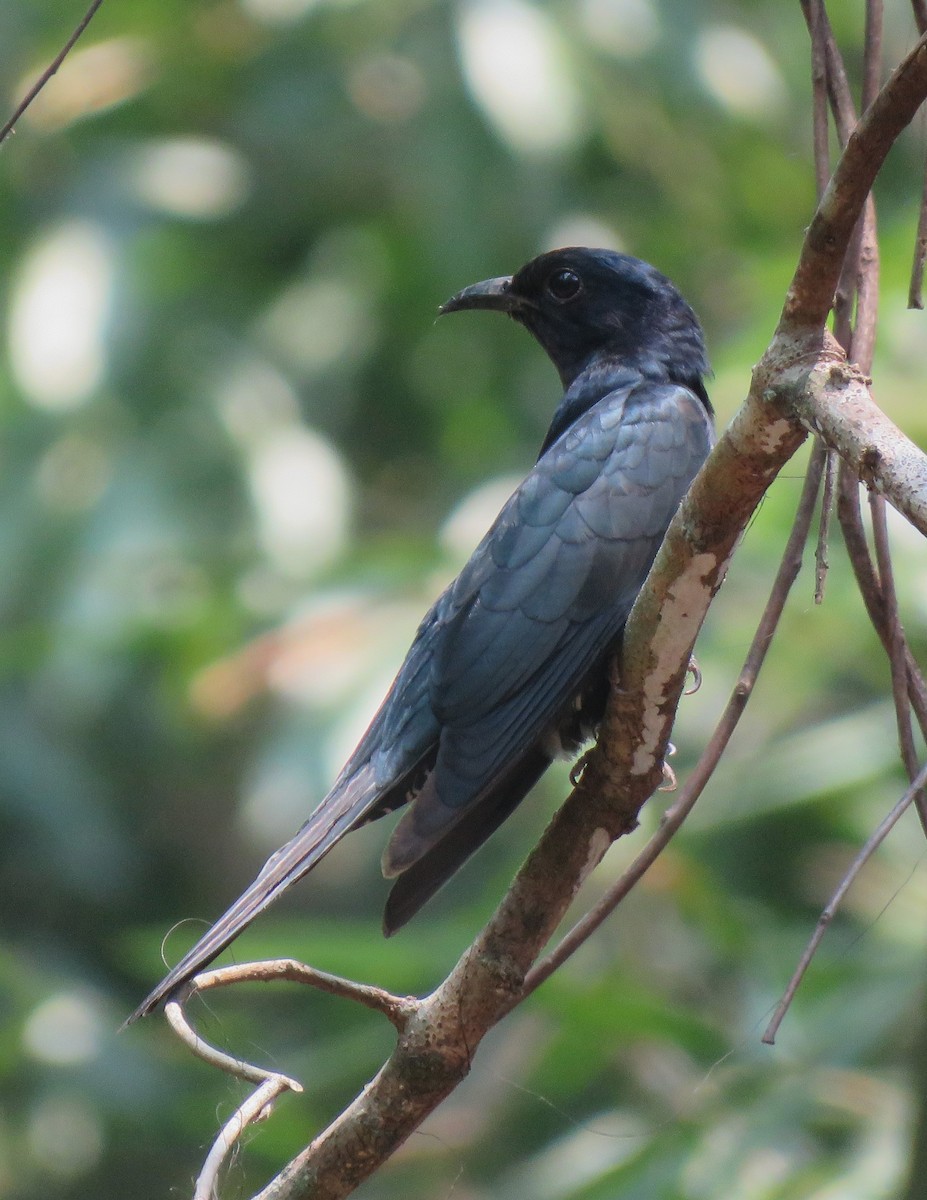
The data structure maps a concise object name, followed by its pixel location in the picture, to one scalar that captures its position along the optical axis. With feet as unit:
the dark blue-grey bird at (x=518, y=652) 19.70
